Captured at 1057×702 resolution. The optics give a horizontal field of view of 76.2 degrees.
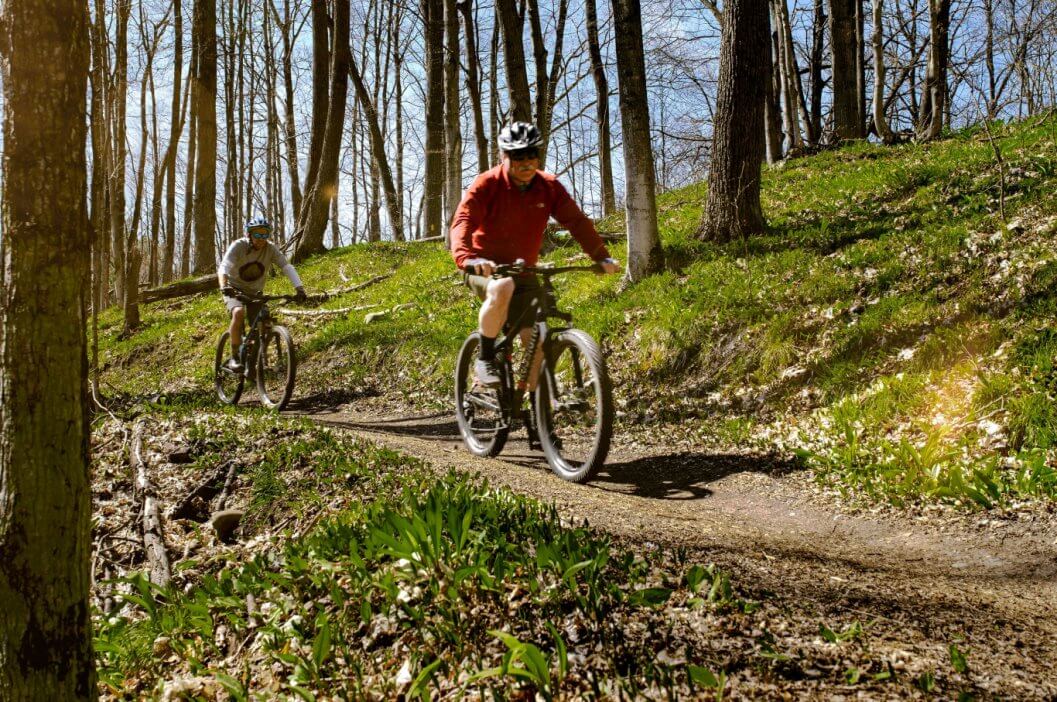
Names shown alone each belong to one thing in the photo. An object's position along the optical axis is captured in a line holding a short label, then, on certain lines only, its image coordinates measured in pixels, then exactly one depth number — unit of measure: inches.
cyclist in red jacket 209.2
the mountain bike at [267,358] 357.4
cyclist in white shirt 356.5
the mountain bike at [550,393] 192.1
